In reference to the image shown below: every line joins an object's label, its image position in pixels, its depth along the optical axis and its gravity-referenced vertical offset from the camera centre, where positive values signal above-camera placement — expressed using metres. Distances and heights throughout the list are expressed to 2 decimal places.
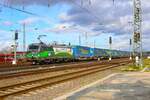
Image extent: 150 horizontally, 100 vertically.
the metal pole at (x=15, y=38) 25.60 +2.49
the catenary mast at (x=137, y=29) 19.77 +2.91
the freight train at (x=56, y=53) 26.69 +0.46
